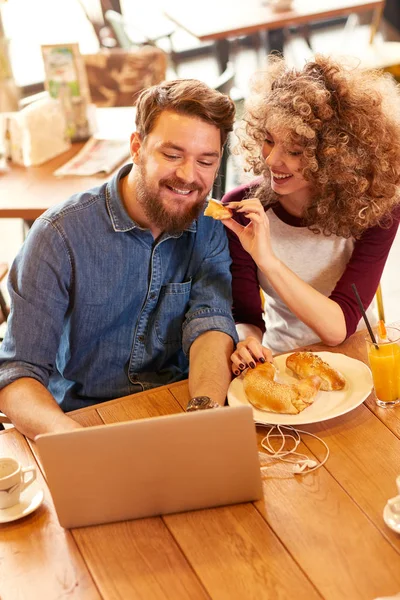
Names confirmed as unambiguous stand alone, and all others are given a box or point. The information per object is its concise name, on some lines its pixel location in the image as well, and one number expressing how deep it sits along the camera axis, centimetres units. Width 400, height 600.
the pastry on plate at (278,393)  167
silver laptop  136
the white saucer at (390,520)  138
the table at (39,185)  283
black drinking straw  170
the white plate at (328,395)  165
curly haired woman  199
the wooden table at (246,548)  133
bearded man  185
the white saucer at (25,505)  149
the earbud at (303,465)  155
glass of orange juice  168
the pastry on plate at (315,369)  174
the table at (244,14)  482
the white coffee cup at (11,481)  149
